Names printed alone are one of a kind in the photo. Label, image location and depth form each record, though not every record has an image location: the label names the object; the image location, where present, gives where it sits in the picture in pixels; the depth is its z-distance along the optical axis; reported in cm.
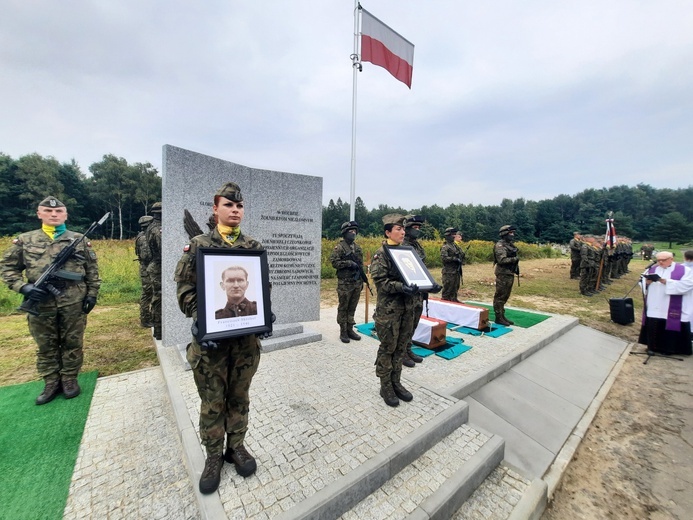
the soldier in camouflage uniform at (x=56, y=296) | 359
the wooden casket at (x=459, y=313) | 690
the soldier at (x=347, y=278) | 605
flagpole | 868
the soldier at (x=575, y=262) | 1541
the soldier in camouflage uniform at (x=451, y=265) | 823
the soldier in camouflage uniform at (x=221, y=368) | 217
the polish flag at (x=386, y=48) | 883
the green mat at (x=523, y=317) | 773
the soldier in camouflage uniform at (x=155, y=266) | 579
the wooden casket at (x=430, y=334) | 562
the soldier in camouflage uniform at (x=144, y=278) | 680
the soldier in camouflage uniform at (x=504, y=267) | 722
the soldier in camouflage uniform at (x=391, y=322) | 358
